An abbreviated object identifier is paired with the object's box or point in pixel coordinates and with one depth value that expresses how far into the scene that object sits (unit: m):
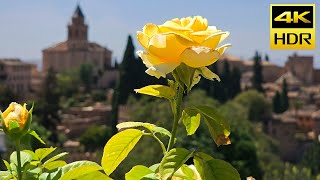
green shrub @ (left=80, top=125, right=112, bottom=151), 14.10
